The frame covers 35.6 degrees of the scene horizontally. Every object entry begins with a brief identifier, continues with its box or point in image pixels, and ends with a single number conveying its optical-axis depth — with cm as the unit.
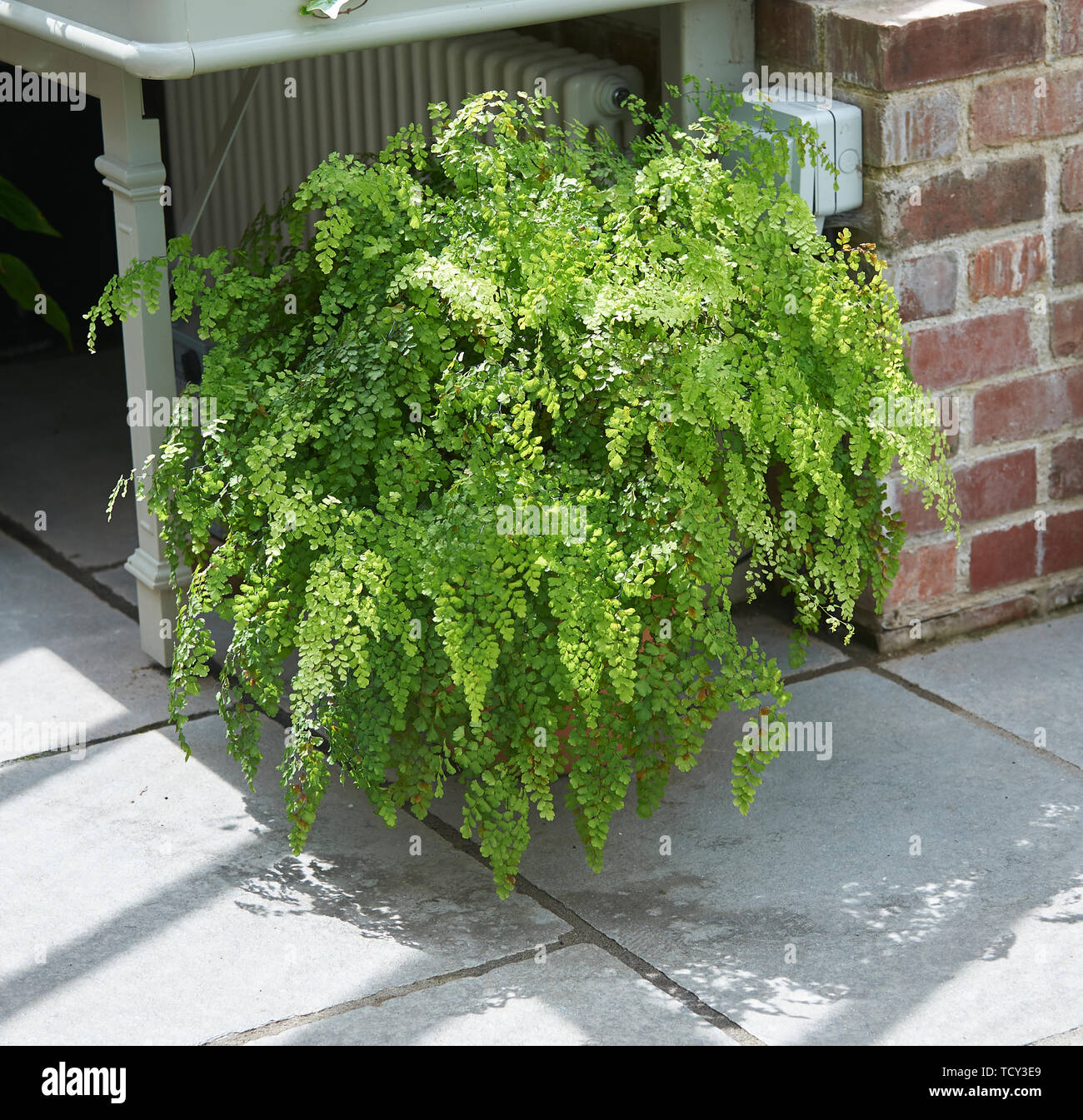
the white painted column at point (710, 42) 368
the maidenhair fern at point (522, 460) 284
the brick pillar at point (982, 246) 357
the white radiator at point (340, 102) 385
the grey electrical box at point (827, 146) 353
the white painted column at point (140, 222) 345
